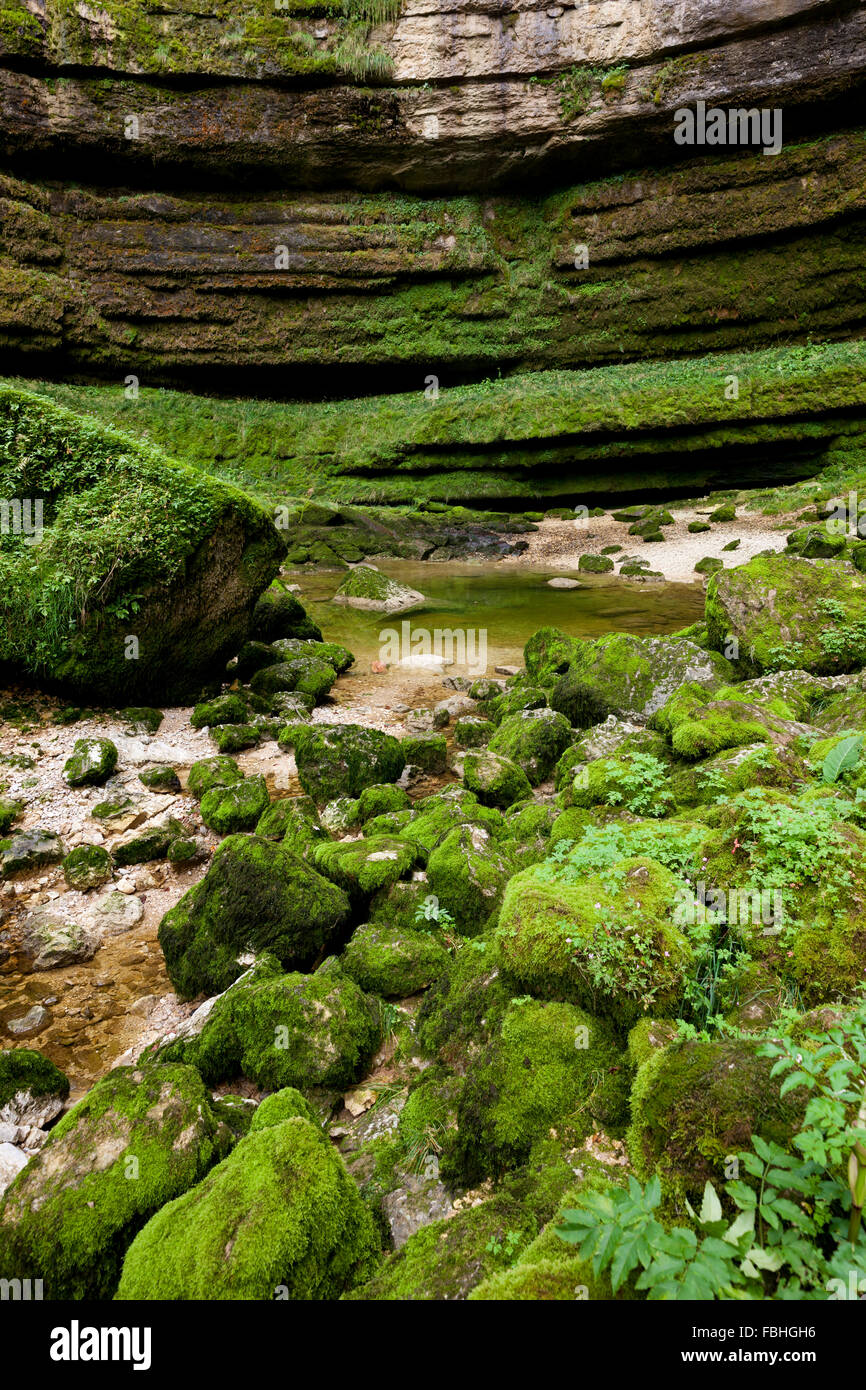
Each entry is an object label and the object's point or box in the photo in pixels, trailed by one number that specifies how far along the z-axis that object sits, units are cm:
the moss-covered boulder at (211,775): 546
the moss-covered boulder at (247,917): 350
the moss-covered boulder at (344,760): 548
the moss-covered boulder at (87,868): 439
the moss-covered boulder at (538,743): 556
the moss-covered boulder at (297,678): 763
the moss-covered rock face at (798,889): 228
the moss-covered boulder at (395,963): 329
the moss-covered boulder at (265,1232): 183
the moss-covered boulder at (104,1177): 208
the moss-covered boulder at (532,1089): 214
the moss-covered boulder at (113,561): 623
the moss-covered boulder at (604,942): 230
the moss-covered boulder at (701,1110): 164
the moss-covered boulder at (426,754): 602
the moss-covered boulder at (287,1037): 281
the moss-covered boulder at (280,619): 908
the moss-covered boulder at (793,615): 552
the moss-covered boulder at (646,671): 589
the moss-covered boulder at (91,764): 539
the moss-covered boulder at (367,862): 390
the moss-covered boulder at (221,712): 671
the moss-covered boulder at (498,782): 514
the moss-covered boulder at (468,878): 362
